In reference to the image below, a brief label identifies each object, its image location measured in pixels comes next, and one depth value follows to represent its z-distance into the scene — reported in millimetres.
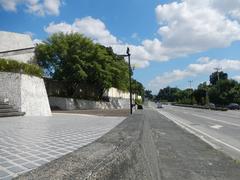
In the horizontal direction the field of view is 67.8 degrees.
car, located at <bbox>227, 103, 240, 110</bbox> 40061
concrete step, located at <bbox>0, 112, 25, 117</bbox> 10263
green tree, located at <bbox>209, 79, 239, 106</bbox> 47883
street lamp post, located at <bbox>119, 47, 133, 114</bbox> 16879
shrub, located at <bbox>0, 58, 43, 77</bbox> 11844
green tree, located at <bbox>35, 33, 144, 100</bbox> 24274
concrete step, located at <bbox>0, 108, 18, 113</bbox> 10403
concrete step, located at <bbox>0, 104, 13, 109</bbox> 10706
